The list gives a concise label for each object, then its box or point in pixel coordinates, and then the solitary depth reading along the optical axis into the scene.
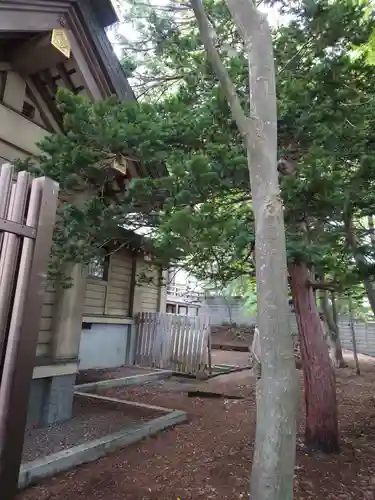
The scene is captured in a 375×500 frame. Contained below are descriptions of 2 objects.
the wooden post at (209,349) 10.64
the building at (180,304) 19.88
